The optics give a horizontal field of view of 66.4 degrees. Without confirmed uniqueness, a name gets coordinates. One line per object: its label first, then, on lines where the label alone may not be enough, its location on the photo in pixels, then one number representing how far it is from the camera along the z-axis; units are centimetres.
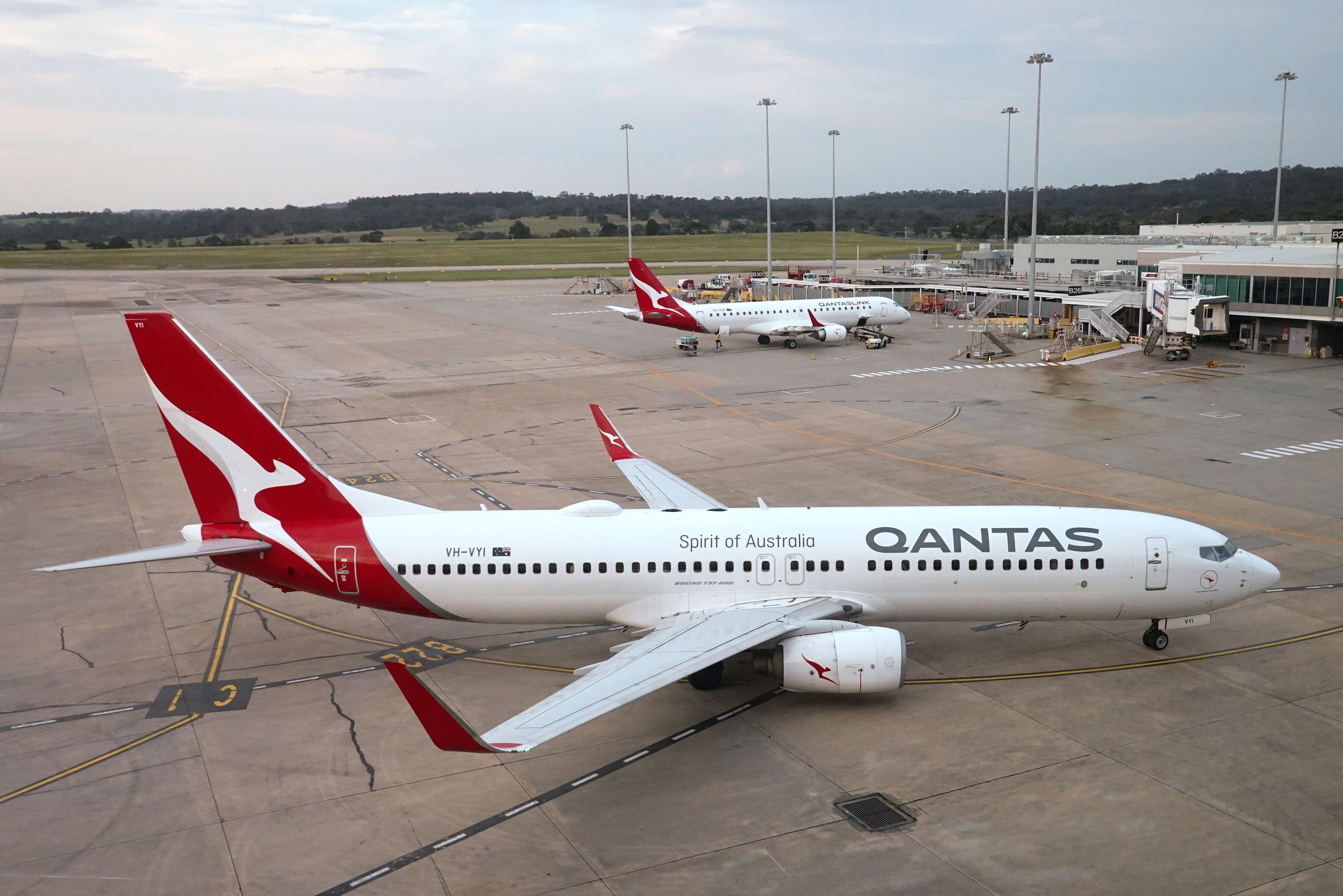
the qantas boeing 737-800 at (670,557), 2495
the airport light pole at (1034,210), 7938
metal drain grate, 1902
